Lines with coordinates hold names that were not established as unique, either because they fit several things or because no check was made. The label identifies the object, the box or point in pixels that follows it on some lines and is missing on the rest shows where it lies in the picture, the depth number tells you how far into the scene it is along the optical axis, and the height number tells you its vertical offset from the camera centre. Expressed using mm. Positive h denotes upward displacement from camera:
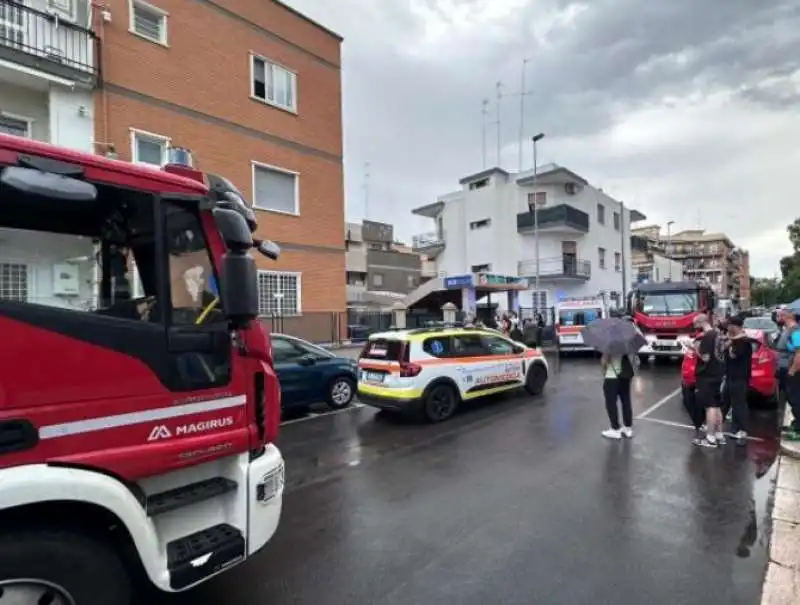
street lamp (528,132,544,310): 28188 +5903
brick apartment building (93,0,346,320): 13312 +6063
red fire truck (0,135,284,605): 2318 -395
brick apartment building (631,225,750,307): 100375 +9265
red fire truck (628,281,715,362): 15875 -421
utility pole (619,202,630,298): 38375 +5532
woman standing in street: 7379 -1326
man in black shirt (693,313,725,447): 6848 -1111
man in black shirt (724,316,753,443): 6871 -1018
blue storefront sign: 24844 +1076
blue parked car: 9273 -1338
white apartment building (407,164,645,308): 35938 +5248
